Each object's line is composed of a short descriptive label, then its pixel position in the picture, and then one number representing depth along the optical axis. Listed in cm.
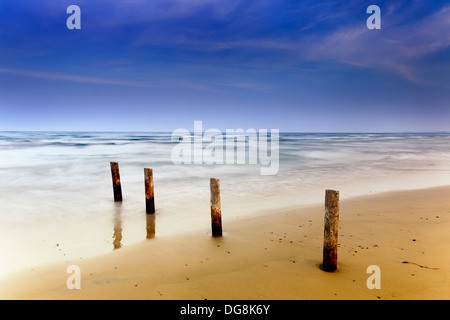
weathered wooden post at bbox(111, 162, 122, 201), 1030
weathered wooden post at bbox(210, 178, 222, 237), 639
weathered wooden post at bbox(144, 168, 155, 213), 861
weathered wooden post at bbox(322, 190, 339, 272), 468
